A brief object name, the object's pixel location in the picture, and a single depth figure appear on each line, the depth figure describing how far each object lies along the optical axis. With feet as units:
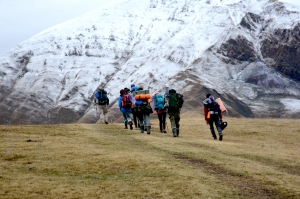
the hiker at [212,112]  106.52
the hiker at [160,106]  116.36
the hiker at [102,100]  133.18
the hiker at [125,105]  116.78
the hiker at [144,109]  109.70
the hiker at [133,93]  115.24
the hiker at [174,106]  109.29
